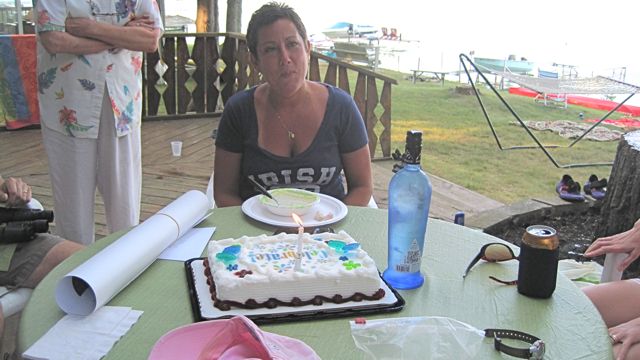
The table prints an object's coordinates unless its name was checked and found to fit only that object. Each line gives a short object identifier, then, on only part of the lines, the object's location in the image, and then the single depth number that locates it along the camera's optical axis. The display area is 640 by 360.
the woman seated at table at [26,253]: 1.65
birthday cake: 1.08
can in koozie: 1.16
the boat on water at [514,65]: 11.91
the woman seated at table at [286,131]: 1.98
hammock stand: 4.73
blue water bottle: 1.21
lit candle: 1.12
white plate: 1.55
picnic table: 13.76
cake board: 1.05
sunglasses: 1.37
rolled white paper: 1.06
